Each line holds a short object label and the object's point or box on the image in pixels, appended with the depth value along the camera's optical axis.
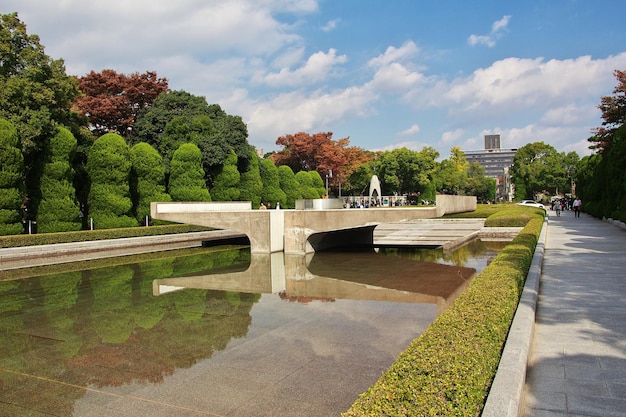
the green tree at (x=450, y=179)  73.44
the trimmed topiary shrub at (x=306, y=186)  44.88
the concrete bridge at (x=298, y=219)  16.78
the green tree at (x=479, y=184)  82.44
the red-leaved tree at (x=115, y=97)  36.38
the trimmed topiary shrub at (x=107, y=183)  23.86
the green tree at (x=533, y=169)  68.88
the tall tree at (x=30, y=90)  20.27
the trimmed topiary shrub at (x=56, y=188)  21.56
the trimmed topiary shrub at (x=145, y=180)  26.92
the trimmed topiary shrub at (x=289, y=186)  43.59
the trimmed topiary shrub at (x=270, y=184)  39.31
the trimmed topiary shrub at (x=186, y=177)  28.11
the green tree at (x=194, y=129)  30.66
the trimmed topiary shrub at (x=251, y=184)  33.44
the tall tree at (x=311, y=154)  55.75
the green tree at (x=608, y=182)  23.52
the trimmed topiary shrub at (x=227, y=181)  31.39
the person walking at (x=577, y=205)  35.25
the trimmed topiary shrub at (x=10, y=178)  18.95
